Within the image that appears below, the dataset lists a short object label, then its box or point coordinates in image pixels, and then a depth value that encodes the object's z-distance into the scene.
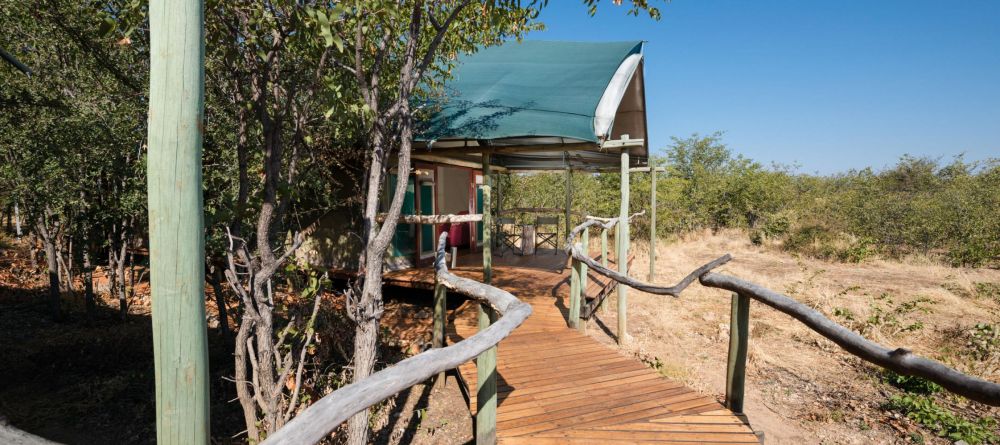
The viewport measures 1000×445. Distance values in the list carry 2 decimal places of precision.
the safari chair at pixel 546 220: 10.27
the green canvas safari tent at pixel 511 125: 5.62
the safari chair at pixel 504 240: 11.00
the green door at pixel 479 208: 11.09
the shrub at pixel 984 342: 5.64
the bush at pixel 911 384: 4.89
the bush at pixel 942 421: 4.00
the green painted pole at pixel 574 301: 5.40
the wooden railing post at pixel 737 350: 2.99
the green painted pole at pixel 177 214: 1.27
